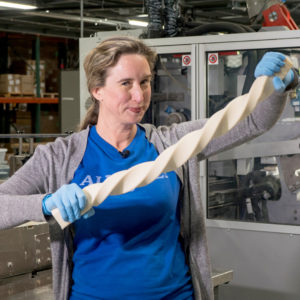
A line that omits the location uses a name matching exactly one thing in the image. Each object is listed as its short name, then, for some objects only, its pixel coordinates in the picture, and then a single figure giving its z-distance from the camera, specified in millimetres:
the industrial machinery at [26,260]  2520
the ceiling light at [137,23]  11423
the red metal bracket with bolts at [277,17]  4316
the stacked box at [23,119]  12586
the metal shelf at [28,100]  11493
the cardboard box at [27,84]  11961
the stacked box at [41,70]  12430
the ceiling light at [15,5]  9531
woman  1604
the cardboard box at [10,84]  11627
